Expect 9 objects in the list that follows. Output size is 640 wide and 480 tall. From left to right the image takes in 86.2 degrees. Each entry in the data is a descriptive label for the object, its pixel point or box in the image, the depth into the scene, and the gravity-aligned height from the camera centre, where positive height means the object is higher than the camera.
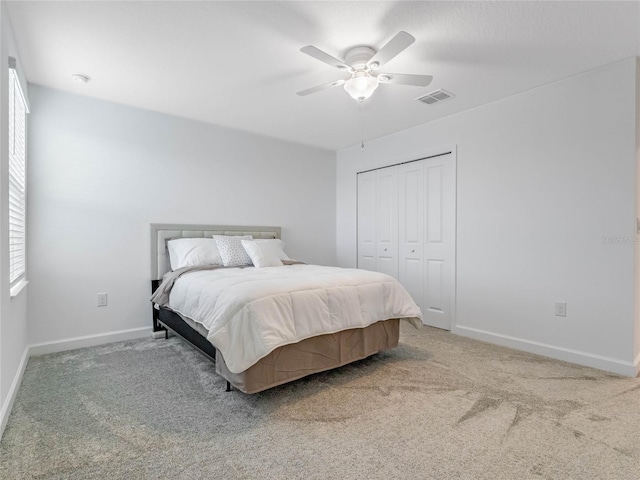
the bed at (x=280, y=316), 2.09 -0.57
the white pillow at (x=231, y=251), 3.61 -0.16
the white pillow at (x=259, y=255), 3.62 -0.21
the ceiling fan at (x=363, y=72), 2.13 +1.12
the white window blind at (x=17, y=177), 2.29 +0.44
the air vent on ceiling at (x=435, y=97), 3.15 +1.33
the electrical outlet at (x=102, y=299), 3.32 -0.61
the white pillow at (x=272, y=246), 3.77 -0.11
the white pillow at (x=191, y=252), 3.46 -0.17
